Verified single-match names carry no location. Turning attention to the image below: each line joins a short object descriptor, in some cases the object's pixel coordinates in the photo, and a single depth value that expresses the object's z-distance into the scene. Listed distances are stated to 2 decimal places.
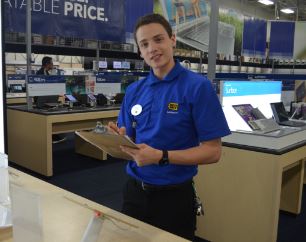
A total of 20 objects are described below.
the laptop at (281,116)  3.48
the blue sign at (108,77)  5.55
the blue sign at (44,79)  4.59
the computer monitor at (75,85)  5.23
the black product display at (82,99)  5.20
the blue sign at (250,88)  3.30
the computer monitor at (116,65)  7.99
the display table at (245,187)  2.47
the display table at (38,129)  4.35
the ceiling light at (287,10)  15.48
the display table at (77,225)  1.17
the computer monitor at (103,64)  7.65
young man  1.41
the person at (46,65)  5.91
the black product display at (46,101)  4.74
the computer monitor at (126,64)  8.02
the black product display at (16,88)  6.23
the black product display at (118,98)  5.78
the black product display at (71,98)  5.08
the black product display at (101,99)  5.43
